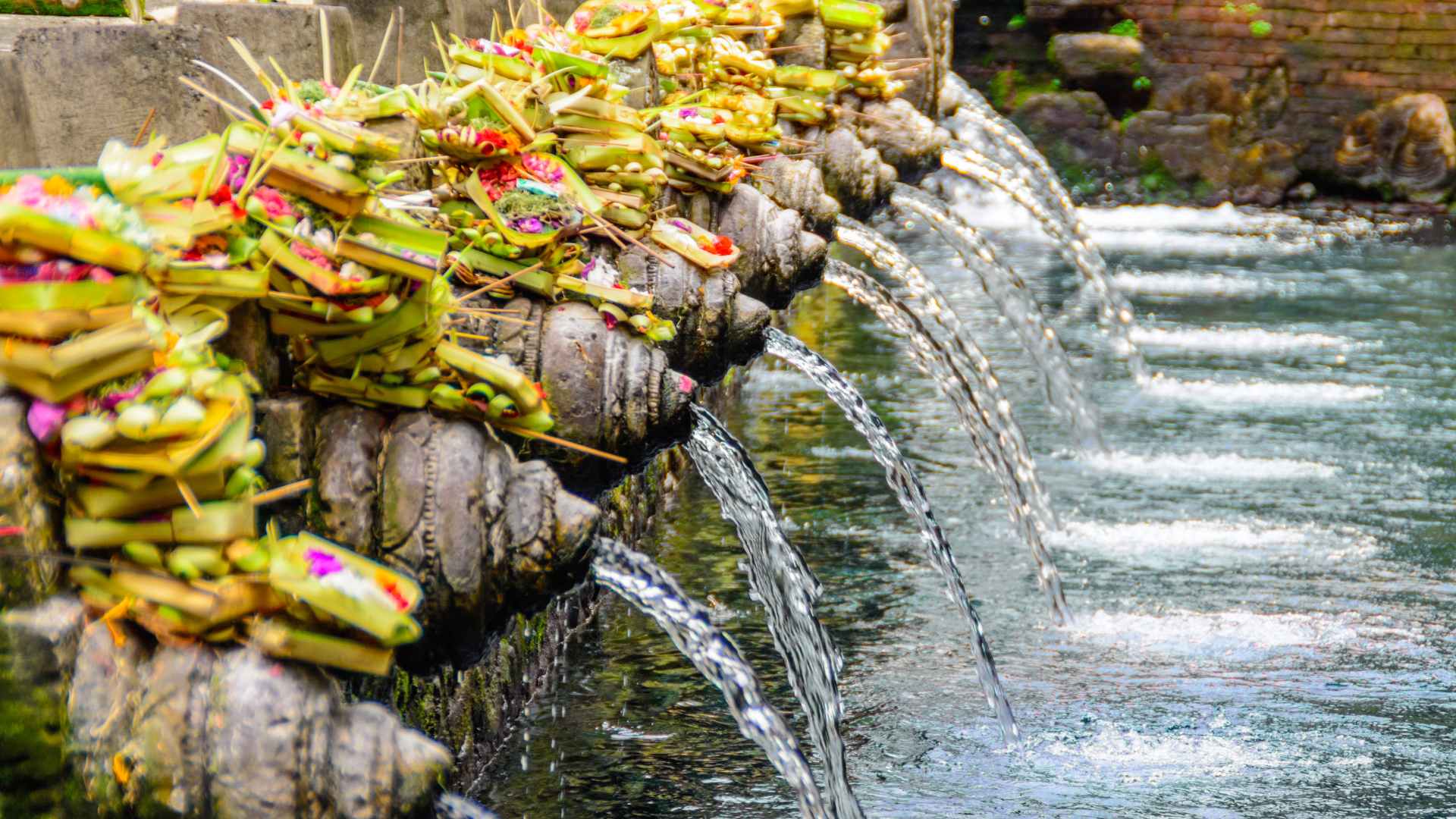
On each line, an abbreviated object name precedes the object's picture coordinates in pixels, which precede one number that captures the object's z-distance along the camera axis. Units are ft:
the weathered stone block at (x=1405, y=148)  58.75
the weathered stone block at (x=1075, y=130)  62.59
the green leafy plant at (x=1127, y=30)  64.39
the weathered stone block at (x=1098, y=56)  63.36
